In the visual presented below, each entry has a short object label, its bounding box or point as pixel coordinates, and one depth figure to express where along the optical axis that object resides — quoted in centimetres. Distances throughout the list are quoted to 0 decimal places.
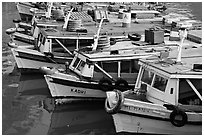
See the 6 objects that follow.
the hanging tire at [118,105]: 1158
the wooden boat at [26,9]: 3415
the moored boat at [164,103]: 1160
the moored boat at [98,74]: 1477
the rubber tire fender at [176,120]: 1138
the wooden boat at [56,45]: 1848
